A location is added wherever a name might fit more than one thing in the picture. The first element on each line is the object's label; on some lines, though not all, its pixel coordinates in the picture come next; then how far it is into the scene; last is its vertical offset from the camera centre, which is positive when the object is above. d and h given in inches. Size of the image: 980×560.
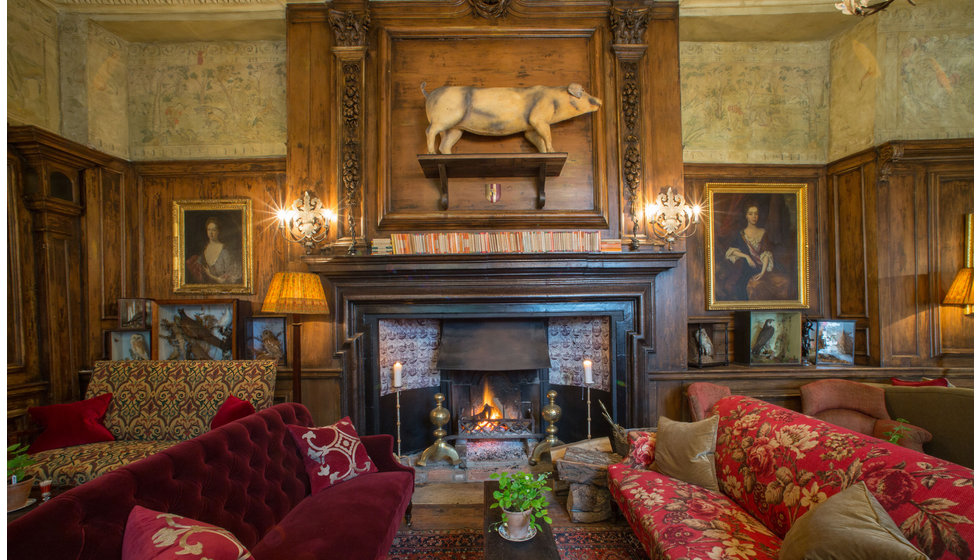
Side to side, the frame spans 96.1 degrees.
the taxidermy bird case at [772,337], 146.6 -21.9
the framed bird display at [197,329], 149.5 -14.4
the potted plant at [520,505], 74.9 -38.9
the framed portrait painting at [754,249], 161.5 +8.6
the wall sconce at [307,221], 138.5 +19.8
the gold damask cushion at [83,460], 106.8 -42.7
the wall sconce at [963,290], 134.3 -7.0
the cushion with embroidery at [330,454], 94.5 -37.9
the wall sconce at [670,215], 140.4 +19.0
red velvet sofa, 50.4 -32.7
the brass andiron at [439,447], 144.9 -55.5
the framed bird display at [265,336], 154.0 -18.1
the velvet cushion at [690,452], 93.2 -39.0
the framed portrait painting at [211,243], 158.9 +15.5
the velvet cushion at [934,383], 125.5 -32.9
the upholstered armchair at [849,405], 118.6 -38.6
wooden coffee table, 70.6 -44.4
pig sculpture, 137.3 +53.6
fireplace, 134.4 -6.5
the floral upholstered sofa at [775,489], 53.5 -33.4
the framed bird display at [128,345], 146.8 -19.1
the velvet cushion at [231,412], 112.0 -32.5
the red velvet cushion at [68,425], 117.5 -36.9
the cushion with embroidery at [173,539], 47.3 -28.3
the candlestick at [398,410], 143.9 -42.9
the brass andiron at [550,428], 147.1 -50.9
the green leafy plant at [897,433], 97.6 -37.1
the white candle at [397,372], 142.3 -29.3
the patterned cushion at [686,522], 68.8 -43.6
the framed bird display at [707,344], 146.7 -24.2
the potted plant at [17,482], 82.2 -37.2
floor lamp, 124.4 -3.2
